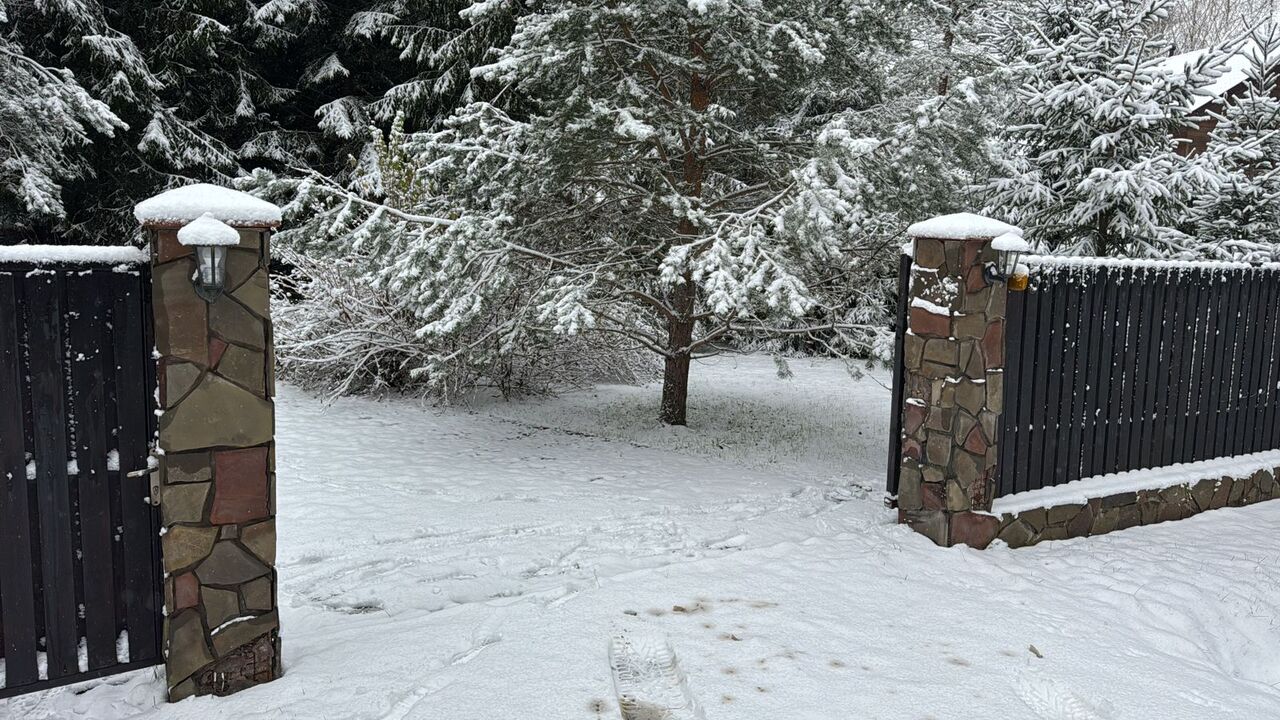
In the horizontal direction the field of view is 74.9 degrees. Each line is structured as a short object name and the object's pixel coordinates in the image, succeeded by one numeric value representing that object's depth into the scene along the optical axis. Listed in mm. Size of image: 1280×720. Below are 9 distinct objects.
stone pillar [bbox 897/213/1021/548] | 4738
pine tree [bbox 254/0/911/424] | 6567
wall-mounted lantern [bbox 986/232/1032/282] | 4605
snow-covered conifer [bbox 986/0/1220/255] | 8188
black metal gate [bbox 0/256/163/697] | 2859
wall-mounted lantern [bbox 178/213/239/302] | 2844
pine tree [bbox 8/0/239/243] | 14438
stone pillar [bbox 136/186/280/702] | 2941
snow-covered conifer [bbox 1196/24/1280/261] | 8594
